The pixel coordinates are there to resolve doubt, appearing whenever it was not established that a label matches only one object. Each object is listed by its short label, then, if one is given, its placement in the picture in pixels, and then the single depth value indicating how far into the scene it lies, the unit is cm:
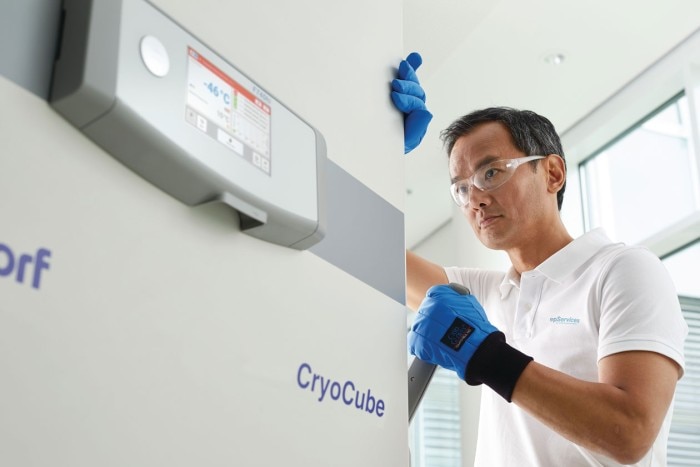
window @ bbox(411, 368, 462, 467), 532
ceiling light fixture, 375
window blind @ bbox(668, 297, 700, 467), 371
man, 132
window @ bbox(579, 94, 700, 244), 379
